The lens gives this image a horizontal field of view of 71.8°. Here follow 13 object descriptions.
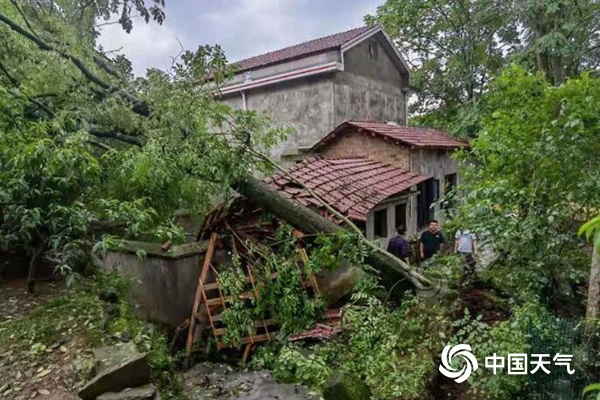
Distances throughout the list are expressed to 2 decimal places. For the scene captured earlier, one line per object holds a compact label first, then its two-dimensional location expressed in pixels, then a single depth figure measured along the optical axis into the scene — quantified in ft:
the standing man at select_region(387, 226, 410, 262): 27.96
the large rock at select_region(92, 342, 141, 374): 11.05
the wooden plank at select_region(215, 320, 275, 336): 22.56
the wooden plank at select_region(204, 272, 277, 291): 22.36
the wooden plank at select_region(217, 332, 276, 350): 21.64
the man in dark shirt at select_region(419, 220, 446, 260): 29.94
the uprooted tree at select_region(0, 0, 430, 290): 14.17
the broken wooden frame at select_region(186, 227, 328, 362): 21.81
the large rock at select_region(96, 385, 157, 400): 10.11
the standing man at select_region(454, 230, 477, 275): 29.30
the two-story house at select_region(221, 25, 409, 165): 41.84
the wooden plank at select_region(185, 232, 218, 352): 21.93
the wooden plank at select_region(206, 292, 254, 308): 21.85
